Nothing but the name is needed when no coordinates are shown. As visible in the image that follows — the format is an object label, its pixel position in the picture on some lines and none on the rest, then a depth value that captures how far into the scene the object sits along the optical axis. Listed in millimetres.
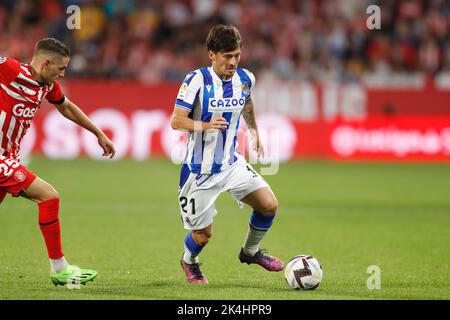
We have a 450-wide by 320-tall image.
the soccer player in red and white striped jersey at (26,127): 14289
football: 14781
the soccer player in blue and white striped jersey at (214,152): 15180
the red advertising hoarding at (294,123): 41219
